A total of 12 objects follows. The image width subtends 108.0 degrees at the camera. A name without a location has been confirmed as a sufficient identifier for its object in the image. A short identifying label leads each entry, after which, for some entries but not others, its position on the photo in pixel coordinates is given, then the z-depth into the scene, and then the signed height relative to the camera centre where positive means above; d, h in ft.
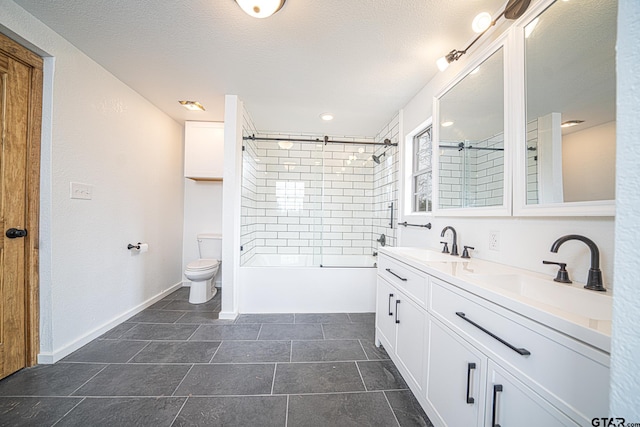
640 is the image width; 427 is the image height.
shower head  10.54 +2.71
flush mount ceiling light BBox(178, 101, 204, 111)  8.79 +4.13
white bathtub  8.82 -2.90
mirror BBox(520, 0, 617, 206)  2.94 +1.66
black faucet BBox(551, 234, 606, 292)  2.88 -0.65
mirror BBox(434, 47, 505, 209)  4.55 +1.77
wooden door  4.94 +0.15
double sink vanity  1.98 -1.47
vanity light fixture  3.88 +3.56
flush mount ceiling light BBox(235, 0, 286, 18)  4.34 +3.94
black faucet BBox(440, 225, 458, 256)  5.48 -0.64
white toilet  9.29 -2.30
